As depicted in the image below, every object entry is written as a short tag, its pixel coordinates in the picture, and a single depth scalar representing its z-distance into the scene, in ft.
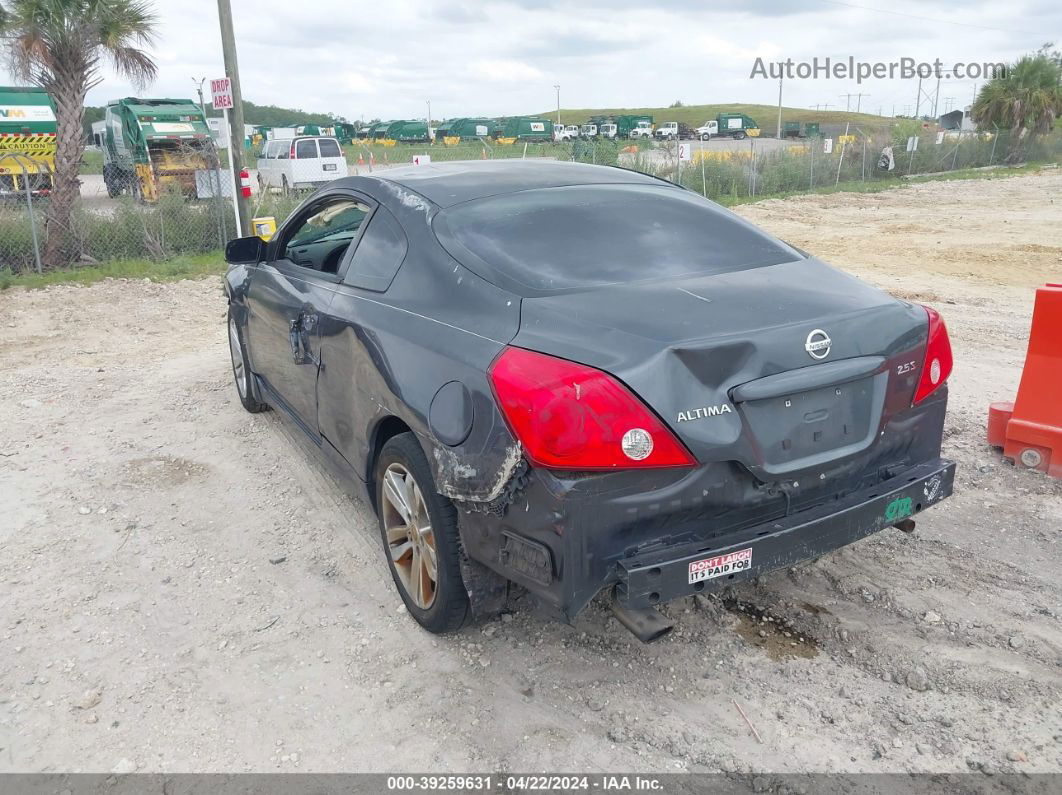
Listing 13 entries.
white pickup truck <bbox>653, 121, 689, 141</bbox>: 208.77
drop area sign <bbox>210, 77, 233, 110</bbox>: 39.91
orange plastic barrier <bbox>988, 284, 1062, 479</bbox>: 15.02
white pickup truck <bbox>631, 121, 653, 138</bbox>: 239.71
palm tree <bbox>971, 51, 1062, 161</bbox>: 122.42
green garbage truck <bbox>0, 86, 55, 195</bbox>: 73.05
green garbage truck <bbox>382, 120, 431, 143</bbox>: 214.28
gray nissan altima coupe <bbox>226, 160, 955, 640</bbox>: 8.19
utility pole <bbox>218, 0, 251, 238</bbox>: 41.45
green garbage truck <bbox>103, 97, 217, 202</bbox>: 75.93
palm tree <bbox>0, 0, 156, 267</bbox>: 40.75
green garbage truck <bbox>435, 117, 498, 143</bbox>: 212.64
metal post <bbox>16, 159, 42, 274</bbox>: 37.32
